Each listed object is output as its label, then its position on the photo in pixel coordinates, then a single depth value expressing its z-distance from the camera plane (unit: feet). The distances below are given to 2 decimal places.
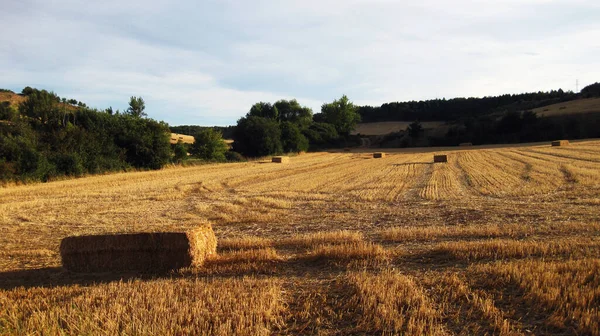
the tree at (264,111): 278.05
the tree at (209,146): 165.27
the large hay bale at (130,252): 26.61
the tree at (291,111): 293.49
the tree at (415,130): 284.82
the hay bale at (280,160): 148.46
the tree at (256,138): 186.19
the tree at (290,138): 209.36
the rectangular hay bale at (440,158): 118.83
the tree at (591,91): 293.80
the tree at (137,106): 198.98
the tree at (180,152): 145.66
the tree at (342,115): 314.55
